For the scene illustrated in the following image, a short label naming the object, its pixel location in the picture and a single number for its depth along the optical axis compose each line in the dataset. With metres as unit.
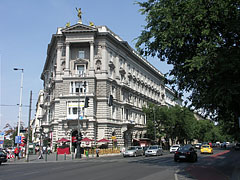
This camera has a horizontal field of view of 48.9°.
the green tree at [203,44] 16.12
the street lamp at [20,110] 41.88
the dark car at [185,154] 25.73
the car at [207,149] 41.50
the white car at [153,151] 39.07
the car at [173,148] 47.84
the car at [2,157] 28.67
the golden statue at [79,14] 55.10
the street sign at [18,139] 36.41
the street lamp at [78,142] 36.53
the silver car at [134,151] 39.62
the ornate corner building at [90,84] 49.80
